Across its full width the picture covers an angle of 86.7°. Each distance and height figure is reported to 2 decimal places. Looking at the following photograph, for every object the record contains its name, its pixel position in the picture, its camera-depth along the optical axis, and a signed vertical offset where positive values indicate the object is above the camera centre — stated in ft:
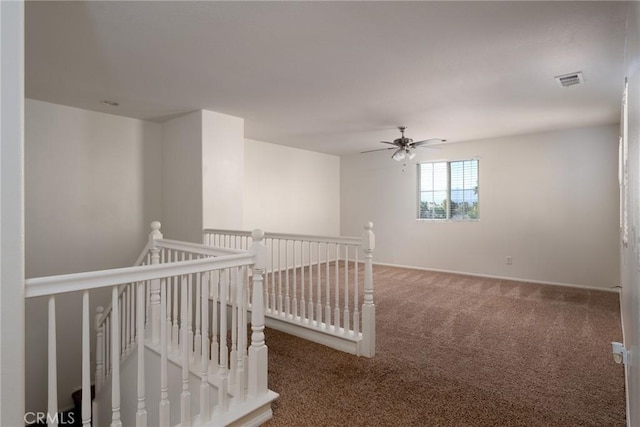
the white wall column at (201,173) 13.99 +1.76
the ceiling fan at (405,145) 15.67 +3.18
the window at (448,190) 20.25 +1.41
